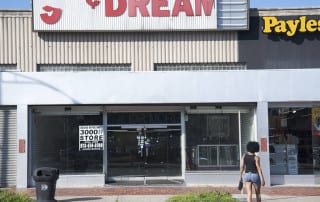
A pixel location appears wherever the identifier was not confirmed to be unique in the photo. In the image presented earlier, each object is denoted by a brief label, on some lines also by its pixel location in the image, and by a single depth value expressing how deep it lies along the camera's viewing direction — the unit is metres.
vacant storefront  19.38
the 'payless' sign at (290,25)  21.47
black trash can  12.80
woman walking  12.26
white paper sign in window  19.36
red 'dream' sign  21.14
